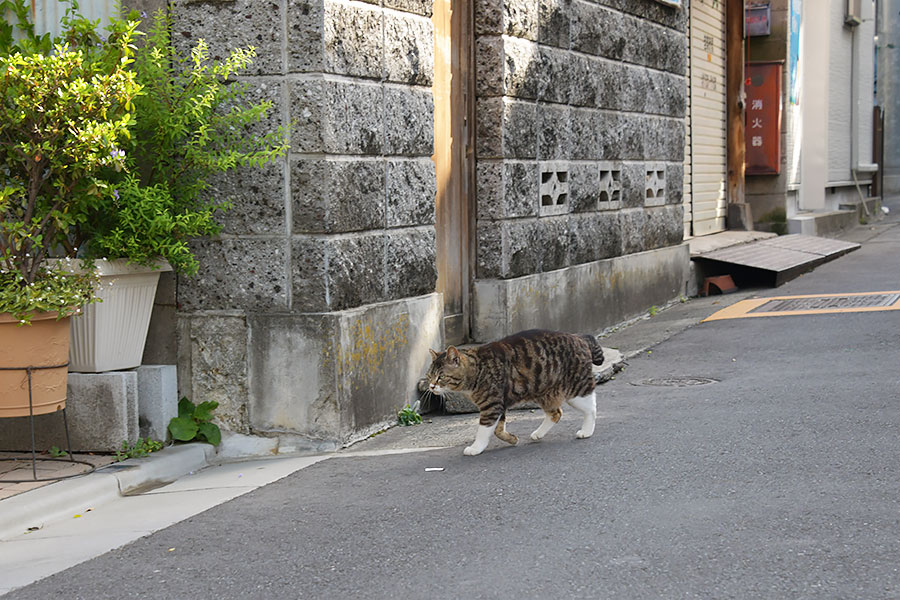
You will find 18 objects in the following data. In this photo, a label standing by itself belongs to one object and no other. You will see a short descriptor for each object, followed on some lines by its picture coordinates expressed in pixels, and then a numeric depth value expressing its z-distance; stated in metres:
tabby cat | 6.93
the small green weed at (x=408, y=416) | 7.97
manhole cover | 8.86
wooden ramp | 14.93
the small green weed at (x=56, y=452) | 6.75
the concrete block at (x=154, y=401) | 7.02
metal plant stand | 6.16
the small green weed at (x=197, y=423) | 7.08
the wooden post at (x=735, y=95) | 19.27
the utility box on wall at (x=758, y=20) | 19.81
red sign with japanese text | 19.86
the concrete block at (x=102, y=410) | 6.79
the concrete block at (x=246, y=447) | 7.20
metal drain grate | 12.28
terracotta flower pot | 6.11
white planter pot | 6.67
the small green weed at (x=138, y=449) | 6.73
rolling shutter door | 17.05
